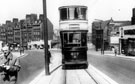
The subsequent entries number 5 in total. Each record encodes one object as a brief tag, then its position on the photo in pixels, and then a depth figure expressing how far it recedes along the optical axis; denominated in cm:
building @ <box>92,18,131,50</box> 9138
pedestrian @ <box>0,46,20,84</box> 801
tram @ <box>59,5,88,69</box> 1847
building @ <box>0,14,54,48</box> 11031
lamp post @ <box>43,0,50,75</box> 1461
